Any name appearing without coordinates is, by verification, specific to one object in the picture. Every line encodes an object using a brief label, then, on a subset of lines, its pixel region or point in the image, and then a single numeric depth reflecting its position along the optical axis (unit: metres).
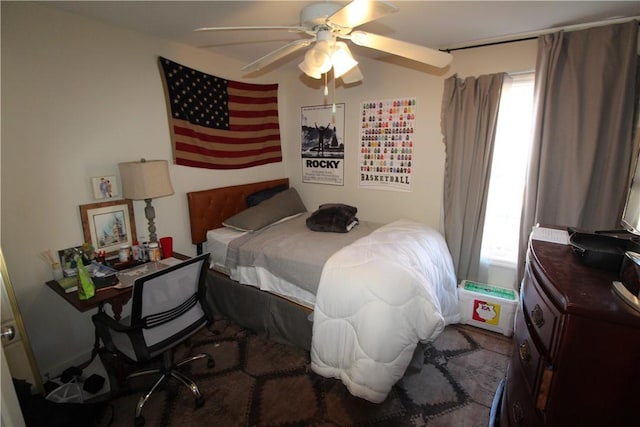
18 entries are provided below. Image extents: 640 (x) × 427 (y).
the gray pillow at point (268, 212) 2.84
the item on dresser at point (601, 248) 0.91
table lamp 2.13
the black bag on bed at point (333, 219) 2.79
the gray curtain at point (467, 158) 2.51
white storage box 2.49
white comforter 1.71
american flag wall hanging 2.63
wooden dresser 0.71
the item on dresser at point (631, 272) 0.74
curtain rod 1.98
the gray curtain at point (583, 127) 1.98
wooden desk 1.74
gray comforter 2.14
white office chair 1.61
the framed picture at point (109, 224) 2.18
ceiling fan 1.50
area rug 1.77
